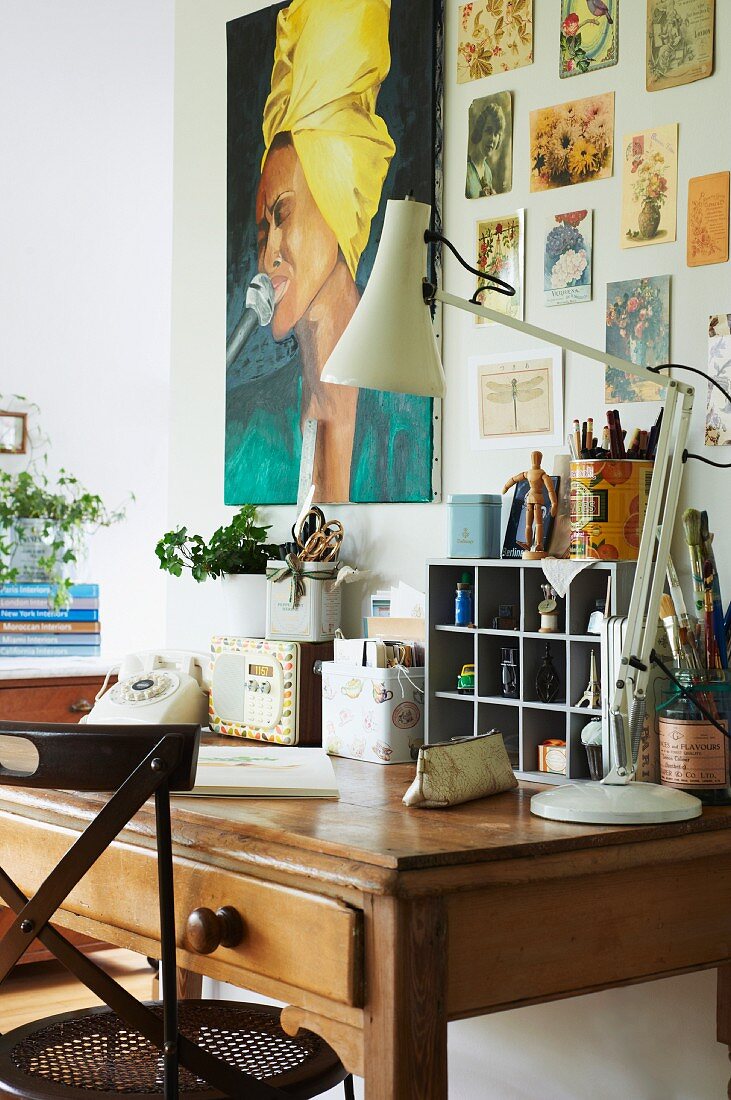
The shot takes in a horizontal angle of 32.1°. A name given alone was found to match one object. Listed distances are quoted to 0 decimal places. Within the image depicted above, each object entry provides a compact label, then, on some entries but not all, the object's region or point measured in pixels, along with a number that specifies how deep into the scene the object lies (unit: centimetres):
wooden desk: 120
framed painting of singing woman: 214
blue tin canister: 186
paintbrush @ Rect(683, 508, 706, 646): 157
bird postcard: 185
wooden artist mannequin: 182
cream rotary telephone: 220
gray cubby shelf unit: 168
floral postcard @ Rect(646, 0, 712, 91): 173
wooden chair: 131
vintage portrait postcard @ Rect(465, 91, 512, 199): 201
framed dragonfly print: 193
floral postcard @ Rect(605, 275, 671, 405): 178
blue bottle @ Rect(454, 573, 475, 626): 185
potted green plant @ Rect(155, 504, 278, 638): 230
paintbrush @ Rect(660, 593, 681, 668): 153
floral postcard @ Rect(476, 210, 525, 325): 198
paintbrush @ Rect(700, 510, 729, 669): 157
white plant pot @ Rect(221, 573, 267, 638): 229
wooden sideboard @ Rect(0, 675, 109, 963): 295
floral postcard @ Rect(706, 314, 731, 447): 169
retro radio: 212
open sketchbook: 154
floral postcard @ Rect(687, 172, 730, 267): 171
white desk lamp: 141
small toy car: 185
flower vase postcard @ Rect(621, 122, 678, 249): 177
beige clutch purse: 148
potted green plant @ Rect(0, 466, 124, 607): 336
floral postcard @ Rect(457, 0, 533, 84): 198
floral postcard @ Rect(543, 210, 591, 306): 189
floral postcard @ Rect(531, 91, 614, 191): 186
